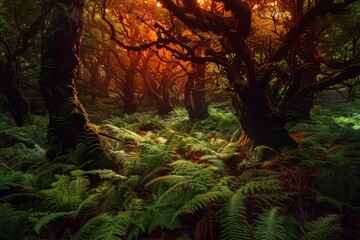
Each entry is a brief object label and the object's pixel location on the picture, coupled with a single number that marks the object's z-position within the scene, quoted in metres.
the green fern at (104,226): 3.51
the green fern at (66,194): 4.30
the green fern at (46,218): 3.49
